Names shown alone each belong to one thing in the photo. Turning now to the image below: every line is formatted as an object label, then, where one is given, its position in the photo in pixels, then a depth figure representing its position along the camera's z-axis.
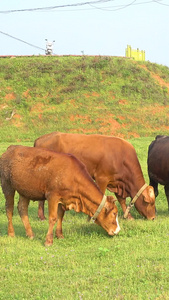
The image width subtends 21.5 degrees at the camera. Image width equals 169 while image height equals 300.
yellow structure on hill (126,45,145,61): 48.53
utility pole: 45.56
